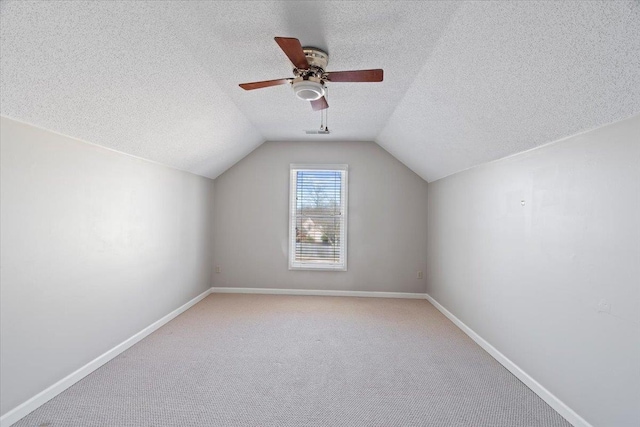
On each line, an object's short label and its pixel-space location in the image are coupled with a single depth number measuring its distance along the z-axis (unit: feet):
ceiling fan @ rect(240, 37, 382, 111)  6.89
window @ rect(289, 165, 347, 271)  16.60
